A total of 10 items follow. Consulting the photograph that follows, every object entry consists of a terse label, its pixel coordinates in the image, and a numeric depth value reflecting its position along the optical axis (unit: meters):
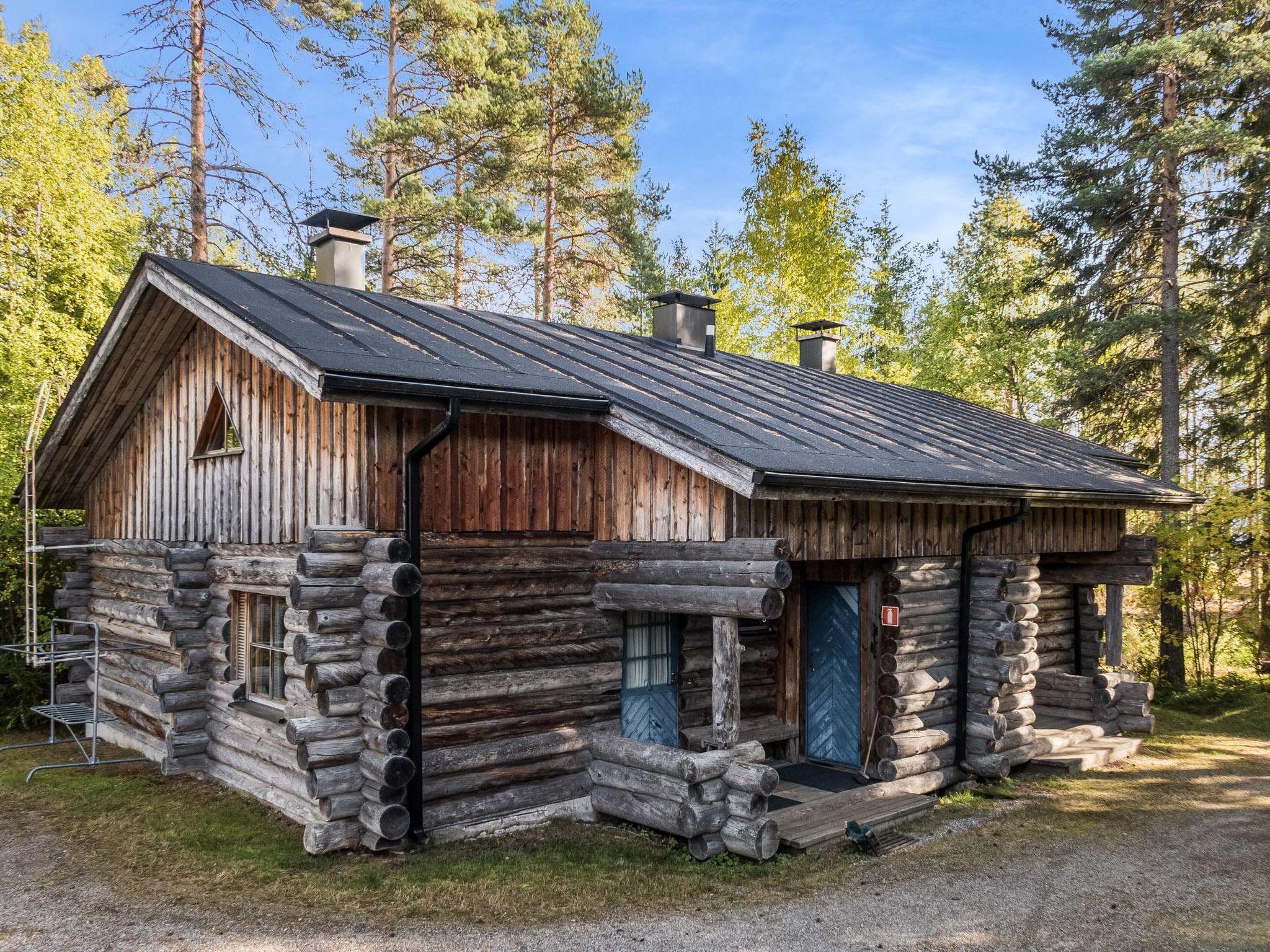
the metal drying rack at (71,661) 10.67
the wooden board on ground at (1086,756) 11.29
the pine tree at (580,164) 24.61
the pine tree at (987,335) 27.78
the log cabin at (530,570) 7.81
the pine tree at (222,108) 18.00
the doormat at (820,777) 10.11
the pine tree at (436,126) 22.05
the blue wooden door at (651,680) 9.87
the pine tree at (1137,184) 16.31
